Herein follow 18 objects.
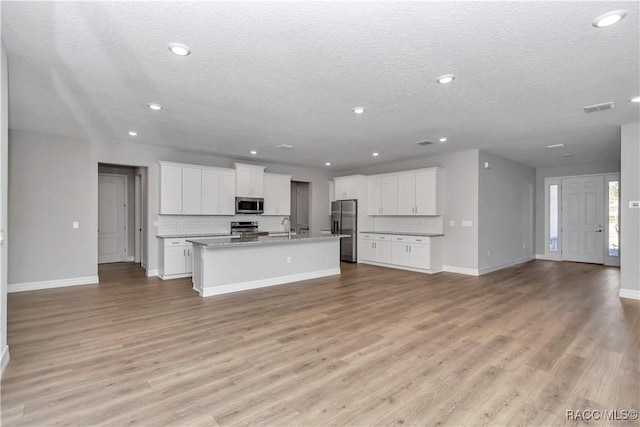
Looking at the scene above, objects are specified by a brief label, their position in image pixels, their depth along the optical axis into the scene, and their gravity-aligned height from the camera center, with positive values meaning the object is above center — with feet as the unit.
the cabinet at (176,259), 20.56 -2.98
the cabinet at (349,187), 28.99 +2.36
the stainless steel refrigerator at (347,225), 29.04 -1.17
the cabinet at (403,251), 23.34 -3.04
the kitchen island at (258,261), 16.78 -2.85
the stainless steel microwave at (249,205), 24.53 +0.59
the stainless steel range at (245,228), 25.29 -1.24
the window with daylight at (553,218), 30.19 -0.60
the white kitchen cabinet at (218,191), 22.96 +1.57
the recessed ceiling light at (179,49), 8.46 +4.41
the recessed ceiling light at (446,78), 10.43 +4.40
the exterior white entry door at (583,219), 27.73 -0.67
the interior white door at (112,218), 27.61 -0.44
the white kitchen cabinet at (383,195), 26.68 +1.47
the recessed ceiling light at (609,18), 7.08 +4.37
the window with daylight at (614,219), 26.71 -0.63
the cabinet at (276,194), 26.63 +1.58
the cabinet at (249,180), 24.61 +2.53
